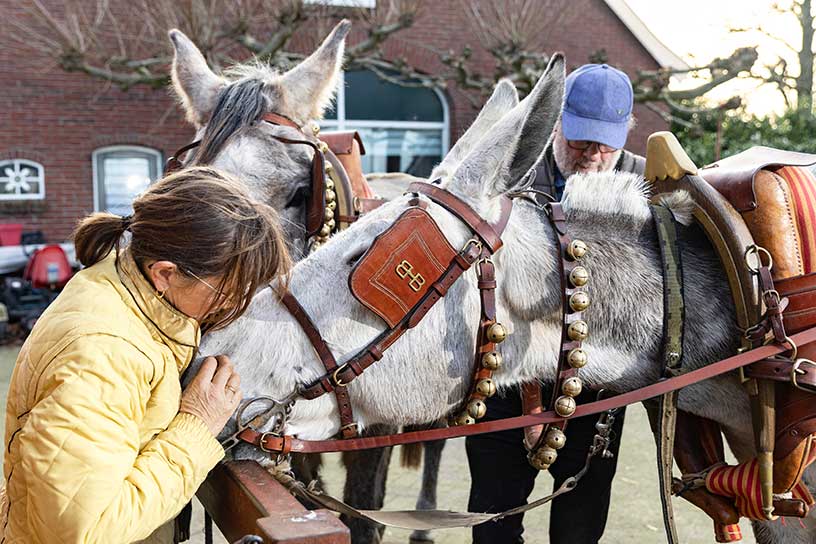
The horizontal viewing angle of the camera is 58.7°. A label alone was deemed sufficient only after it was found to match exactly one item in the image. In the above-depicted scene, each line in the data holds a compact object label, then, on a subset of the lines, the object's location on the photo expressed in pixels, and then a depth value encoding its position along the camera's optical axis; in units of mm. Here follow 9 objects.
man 2480
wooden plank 1207
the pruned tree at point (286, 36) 9094
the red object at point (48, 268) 9219
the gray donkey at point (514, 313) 1671
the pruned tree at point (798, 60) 15422
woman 1272
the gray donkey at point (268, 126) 2818
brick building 10273
